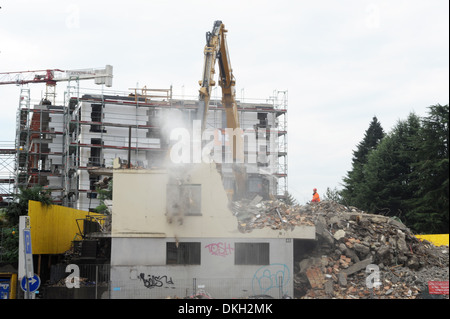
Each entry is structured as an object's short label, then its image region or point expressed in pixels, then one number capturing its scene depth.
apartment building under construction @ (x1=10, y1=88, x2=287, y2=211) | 61.28
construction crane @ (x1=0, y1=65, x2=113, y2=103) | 71.94
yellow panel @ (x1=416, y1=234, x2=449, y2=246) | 37.66
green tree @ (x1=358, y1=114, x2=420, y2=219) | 52.06
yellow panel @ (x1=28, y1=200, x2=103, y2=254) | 28.05
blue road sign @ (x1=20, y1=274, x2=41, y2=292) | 17.24
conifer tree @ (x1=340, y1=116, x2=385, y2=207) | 56.02
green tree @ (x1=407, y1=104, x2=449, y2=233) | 40.25
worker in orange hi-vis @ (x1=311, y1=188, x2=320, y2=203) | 33.64
